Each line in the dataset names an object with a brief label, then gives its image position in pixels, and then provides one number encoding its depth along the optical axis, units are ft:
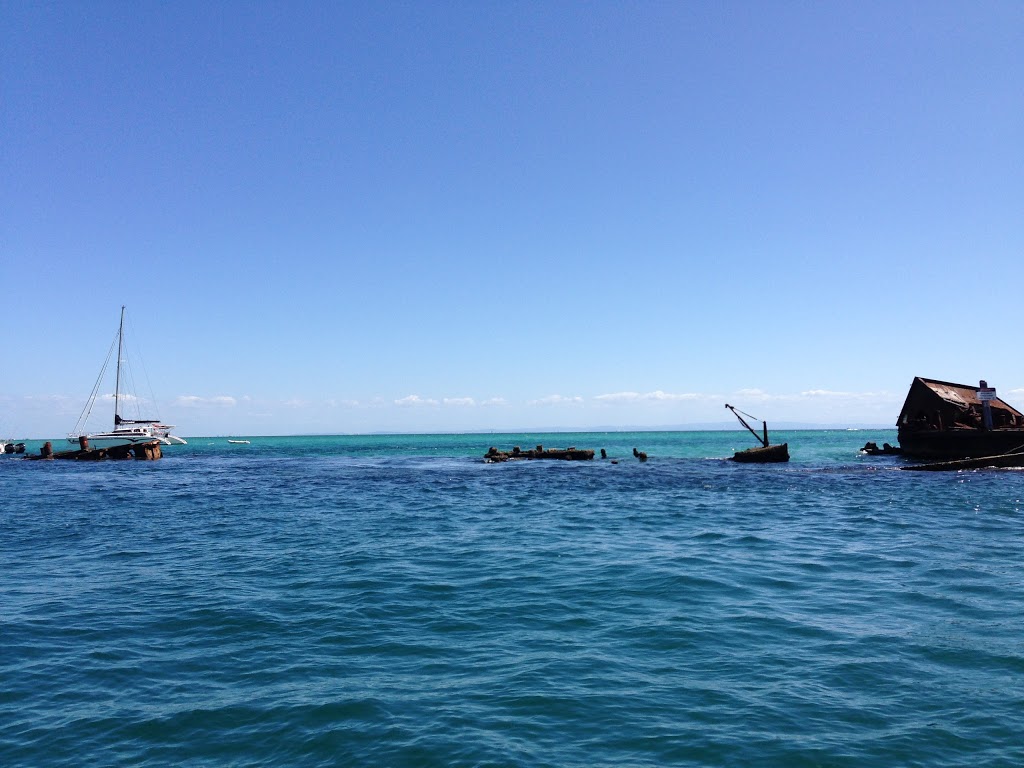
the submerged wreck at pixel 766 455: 171.94
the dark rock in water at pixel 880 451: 199.72
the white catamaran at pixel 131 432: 239.71
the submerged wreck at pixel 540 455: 194.34
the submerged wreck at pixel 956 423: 134.62
